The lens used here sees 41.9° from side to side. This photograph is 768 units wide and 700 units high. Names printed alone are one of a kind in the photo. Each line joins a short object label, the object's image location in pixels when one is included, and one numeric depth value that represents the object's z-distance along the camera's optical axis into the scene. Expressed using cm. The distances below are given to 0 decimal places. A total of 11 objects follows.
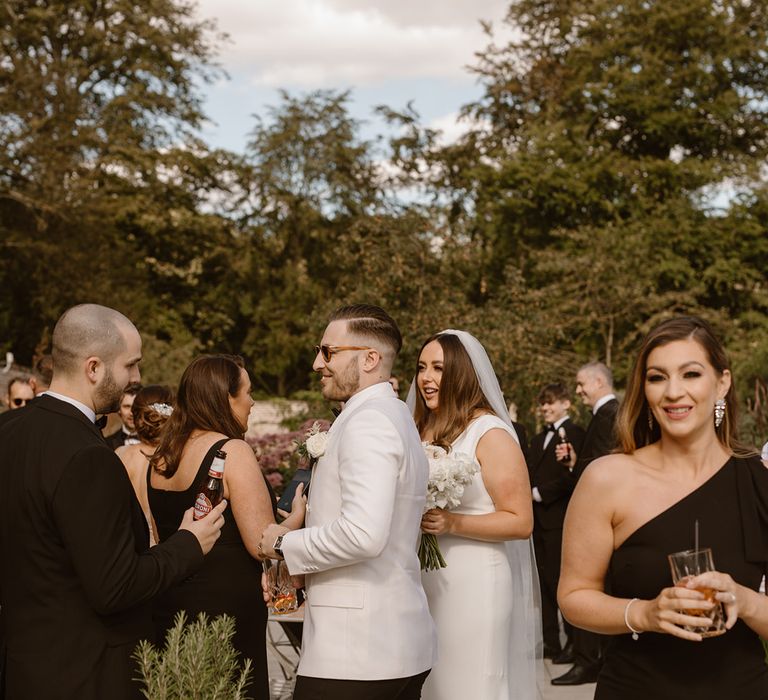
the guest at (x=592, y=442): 796
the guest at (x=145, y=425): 514
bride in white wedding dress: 464
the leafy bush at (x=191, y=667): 300
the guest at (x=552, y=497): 879
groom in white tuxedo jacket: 337
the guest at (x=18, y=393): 869
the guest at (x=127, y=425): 757
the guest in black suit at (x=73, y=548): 302
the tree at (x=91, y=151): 2869
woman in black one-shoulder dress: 297
